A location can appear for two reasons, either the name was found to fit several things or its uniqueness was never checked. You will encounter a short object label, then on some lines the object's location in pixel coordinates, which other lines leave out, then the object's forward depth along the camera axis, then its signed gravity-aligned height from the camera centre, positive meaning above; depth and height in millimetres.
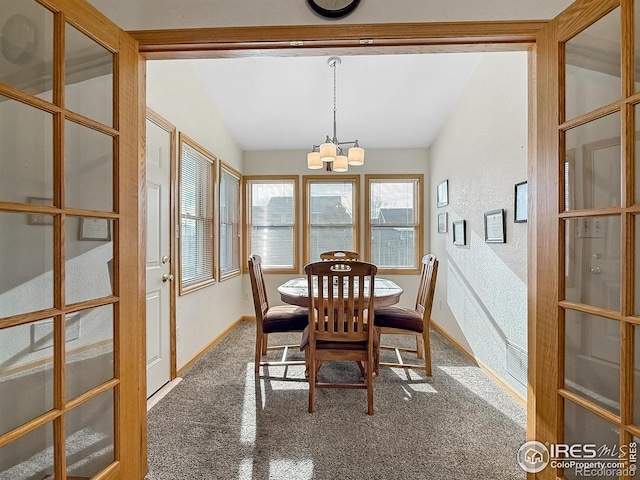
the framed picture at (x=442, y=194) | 3867 +588
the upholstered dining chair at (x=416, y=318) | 2693 -707
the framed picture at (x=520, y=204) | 2246 +263
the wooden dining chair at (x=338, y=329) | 2127 -635
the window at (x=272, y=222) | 4750 +276
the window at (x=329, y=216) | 4715 +363
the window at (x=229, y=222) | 3994 +257
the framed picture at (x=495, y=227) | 2536 +104
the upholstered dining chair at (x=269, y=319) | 2750 -712
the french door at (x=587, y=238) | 1058 +2
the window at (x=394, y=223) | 4691 +250
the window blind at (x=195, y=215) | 2947 +261
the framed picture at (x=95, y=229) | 1238 +49
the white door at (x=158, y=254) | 2385 -111
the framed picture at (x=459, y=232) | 3316 +81
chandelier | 2980 +778
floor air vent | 2251 -926
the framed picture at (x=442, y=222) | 3930 +218
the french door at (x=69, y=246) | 1027 -19
